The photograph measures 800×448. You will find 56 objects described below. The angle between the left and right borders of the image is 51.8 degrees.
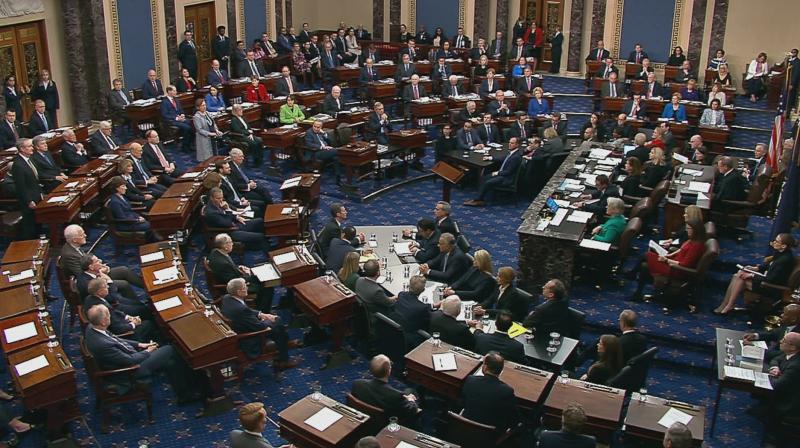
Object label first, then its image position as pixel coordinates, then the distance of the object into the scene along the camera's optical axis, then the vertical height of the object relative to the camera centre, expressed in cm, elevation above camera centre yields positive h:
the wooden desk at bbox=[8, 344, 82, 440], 750 -348
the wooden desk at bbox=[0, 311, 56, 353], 816 -331
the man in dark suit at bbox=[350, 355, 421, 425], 730 -338
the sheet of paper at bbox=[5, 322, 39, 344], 829 -331
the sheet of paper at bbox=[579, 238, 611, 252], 1090 -312
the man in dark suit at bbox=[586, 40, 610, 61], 2194 -134
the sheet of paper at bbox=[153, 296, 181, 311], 901 -326
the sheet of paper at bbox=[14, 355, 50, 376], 770 -337
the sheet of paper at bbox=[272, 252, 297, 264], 1019 -312
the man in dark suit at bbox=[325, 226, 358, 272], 1030 -303
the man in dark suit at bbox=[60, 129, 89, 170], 1370 -253
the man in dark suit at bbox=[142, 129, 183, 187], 1370 -265
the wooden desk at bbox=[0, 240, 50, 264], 1006 -308
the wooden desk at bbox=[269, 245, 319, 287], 996 -318
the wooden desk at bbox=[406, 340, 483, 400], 779 -344
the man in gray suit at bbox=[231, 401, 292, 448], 659 -334
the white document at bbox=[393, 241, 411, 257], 1070 -315
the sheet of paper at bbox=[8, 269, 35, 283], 949 -315
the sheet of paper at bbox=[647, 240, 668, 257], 1077 -312
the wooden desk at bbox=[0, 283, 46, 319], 883 -323
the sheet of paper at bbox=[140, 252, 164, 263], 1011 -310
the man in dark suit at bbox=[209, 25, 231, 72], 2062 -120
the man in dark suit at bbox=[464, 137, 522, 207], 1434 -291
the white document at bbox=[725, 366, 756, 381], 804 -351
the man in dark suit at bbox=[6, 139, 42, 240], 1170 -266
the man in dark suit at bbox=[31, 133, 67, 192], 1283 -261
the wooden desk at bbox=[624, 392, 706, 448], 709 -354
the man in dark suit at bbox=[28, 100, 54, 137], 1473 -217
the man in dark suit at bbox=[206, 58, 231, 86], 1873 -172
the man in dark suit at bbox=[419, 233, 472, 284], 1016 -315
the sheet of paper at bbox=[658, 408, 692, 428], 720 -353
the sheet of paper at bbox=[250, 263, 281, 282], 990 -322
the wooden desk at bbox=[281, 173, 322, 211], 1297 -295
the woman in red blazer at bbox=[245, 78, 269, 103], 1773 -200
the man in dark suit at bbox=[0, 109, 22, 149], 1417 -228
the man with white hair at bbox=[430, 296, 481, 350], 842 -323
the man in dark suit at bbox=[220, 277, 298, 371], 871 -325
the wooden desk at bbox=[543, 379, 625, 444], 720 -348
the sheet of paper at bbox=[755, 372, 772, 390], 795 -354
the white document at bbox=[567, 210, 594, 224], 1136 -289
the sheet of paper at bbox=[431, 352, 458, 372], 789 -338
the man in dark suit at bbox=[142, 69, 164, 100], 1734 -184
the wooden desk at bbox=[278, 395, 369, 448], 683 -349
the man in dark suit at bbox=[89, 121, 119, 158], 1429 -244
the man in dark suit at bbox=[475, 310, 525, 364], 820 -332
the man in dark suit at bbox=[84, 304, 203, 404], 799 -348
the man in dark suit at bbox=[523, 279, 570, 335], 873 -319
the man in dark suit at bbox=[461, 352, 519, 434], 719 -336
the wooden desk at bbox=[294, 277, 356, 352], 914 -329
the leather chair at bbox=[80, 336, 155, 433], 798 -370
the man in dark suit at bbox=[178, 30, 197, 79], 1966 -129
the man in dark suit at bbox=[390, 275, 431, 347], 876 -323
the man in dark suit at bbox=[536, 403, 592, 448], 647 -331
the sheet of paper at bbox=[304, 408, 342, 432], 697 -347
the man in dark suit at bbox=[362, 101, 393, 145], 1628 -241
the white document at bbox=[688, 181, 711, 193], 1274 -277
